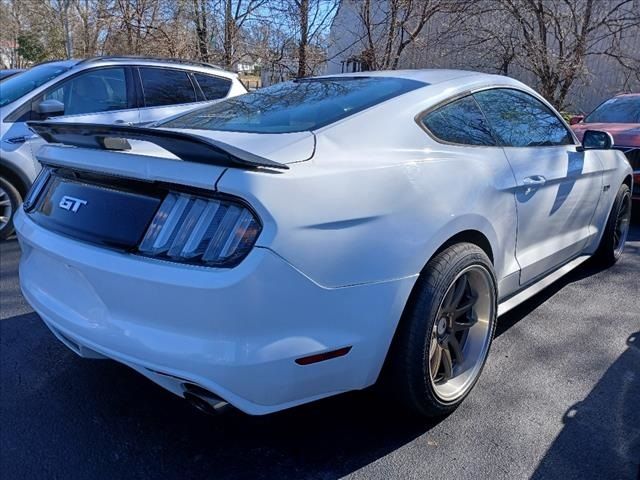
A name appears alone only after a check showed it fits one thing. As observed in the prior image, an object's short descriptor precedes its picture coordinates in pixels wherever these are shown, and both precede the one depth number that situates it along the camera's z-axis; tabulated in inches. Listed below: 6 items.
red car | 253.9
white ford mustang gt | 75.2
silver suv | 207.8
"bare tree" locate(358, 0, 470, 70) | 400.8
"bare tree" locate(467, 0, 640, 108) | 485.4
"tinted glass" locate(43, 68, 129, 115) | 219.3
